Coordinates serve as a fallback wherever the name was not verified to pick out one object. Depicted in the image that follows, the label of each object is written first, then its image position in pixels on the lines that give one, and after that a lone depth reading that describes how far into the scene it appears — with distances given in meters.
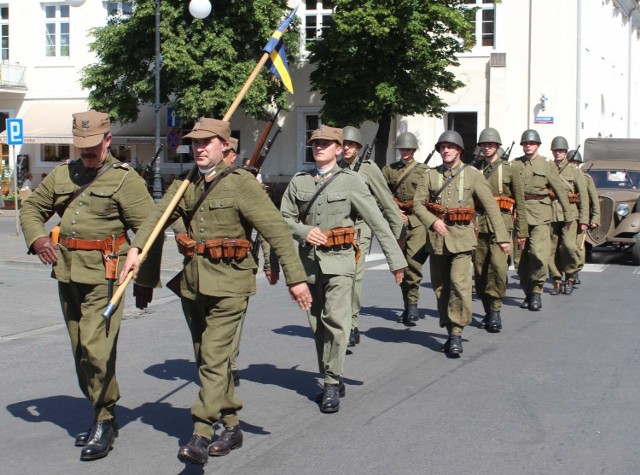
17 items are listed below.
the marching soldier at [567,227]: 12.52
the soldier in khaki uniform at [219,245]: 5.20
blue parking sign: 20.59
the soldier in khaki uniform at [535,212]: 11.30
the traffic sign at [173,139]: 28.31
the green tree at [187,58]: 28.44
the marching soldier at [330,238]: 6.53
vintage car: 17.14
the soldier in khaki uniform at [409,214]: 10.41
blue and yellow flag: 6.96
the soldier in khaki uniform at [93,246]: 5.44
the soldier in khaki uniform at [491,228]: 9.68
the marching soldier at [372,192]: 7.84
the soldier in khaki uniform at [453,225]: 8.45
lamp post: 20.41
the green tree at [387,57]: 26.78
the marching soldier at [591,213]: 13.12
